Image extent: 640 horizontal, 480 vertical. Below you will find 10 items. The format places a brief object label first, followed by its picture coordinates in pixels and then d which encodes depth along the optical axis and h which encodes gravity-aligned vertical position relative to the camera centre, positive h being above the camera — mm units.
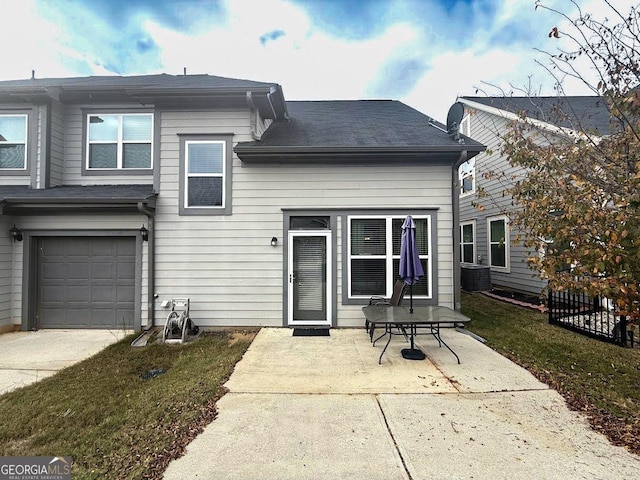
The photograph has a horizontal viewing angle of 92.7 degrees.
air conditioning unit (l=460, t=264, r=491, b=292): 9727 -909
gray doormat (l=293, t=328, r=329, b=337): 5590 -1542
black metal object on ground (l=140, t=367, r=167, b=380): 4004 -1660
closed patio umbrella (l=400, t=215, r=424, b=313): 4668 -158
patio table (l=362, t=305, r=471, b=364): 4176 -973
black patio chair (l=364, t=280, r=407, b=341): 5264 -928
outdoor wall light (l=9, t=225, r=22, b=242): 6070 +350
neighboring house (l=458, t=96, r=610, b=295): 9219 +1504
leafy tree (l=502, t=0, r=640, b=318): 2709 +681
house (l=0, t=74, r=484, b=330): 6055 +318
